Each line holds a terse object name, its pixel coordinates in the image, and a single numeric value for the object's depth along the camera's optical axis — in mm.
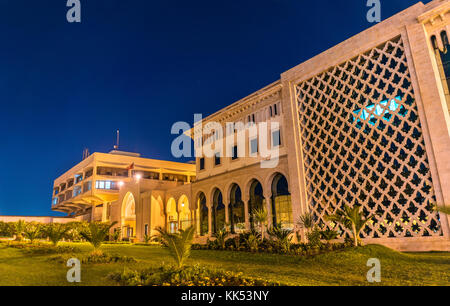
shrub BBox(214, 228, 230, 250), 15447
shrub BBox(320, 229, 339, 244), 13312
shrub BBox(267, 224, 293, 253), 12742
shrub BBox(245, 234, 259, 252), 13684
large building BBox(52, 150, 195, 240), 31109
